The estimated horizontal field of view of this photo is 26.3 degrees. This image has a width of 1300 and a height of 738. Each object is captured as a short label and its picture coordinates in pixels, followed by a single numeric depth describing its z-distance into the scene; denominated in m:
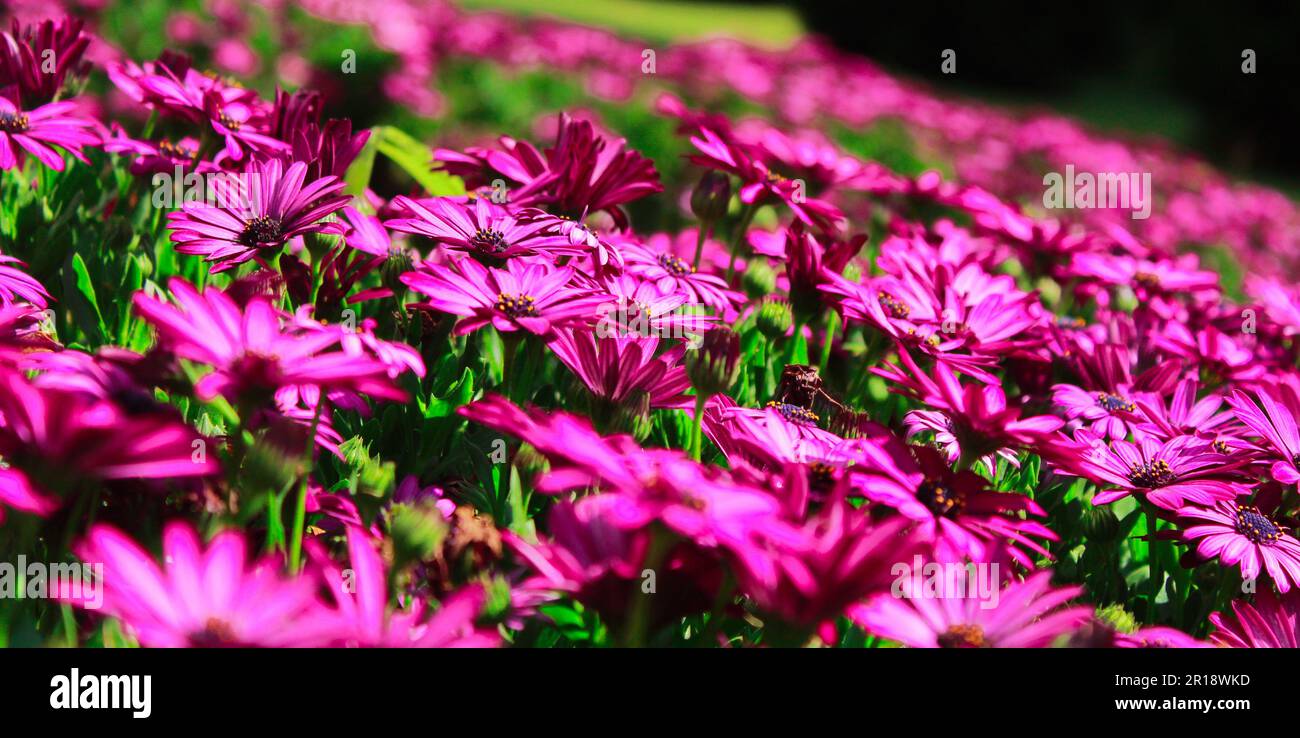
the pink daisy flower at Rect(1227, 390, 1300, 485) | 0.85
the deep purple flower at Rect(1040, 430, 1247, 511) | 0.83
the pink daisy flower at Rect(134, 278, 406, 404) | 0.74
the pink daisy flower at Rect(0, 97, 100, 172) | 0.86
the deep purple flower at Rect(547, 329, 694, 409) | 0.81
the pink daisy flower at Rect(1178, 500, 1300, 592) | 0.82
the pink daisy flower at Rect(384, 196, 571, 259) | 0.83
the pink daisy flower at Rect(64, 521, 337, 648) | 0.71
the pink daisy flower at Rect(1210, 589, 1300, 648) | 0.80
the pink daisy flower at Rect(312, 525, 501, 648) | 0.72
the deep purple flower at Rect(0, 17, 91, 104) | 0.90
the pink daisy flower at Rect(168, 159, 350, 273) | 0.82
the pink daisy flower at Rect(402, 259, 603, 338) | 0.80
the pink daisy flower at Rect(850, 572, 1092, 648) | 0.74
